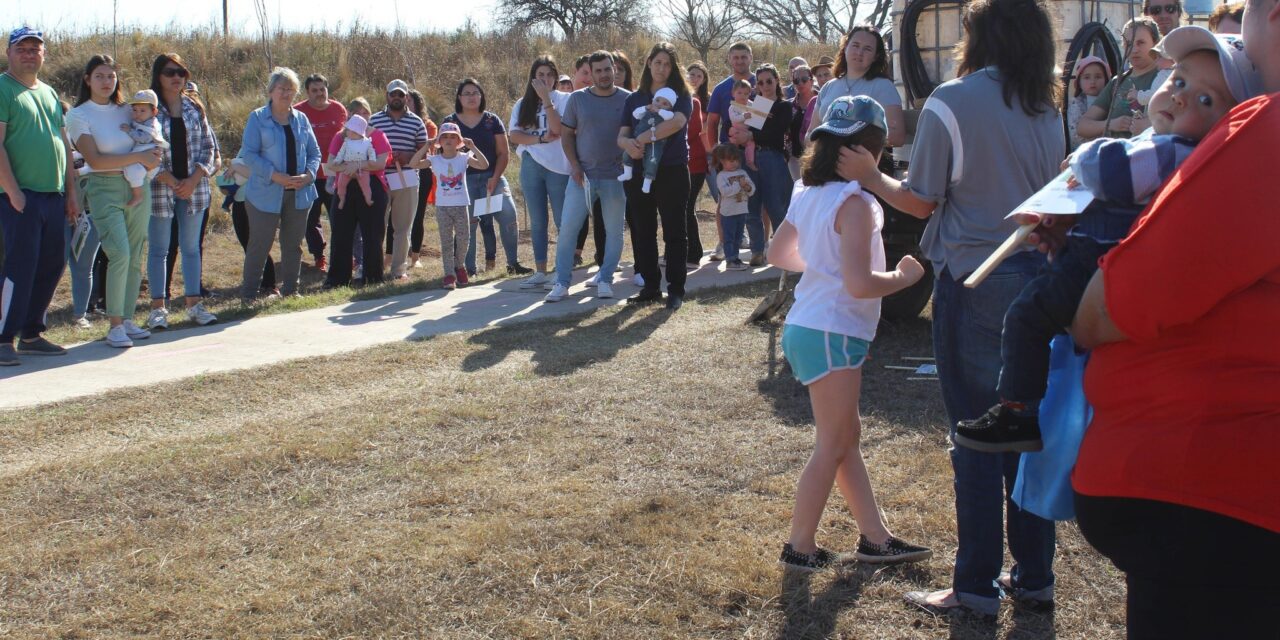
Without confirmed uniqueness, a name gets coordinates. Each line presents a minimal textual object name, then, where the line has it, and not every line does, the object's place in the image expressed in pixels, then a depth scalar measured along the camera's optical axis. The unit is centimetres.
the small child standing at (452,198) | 1073
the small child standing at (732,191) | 1086
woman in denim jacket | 945
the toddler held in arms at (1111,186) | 208
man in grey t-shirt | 941
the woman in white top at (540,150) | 1039
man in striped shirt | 1105
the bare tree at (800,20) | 3984
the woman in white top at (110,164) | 773
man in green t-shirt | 711
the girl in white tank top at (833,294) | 358
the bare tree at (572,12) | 3569
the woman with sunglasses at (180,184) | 863
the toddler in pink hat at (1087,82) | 801
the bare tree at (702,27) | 3550
